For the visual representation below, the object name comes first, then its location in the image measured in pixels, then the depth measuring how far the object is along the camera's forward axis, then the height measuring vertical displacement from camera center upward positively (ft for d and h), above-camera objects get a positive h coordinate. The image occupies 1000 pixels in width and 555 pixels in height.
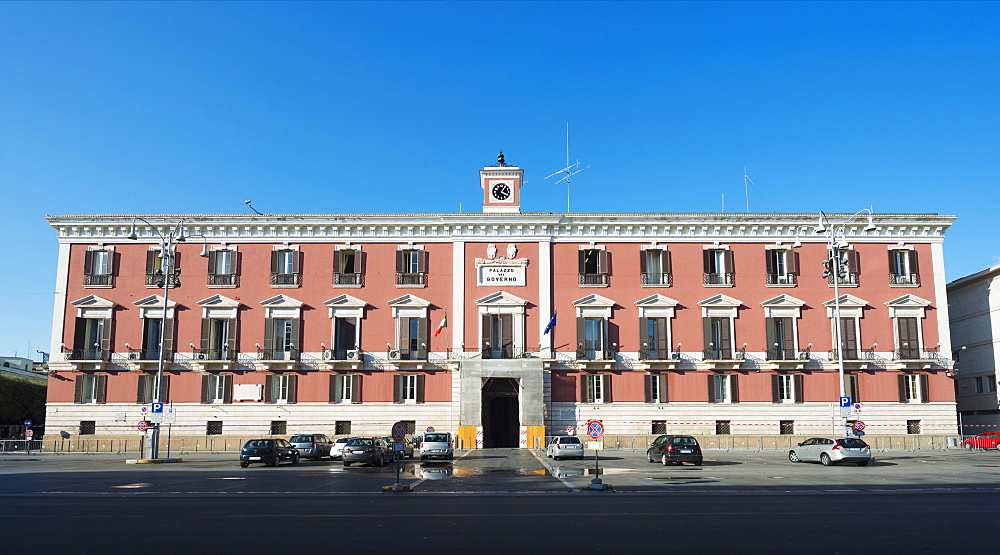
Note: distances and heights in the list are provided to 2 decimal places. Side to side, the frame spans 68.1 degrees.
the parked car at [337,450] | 125.80 -10.77
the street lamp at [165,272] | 120.98 +19.34
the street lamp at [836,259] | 119.03 +20.51
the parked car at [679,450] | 105.50 -9.29
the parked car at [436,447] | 116.37 -9.59
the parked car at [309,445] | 124.57 -10.00
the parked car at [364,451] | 108.37 -9.57
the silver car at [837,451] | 106.63 -9.48
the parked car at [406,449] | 122.25 -10.57
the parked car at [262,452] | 108.17 -9.58
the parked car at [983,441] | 145.48 -11.10
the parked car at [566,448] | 117.39 -9.82
